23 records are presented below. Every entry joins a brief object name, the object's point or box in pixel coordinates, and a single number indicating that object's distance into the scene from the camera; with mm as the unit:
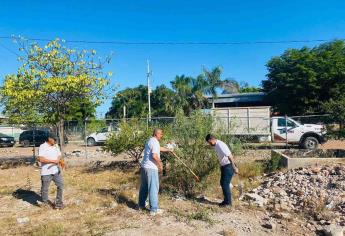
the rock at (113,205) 8660
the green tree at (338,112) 14445
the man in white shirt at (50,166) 8659
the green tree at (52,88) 14016
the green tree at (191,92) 45250
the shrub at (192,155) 9406
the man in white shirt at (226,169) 8336
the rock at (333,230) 6641
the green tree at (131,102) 49875
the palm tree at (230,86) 47650
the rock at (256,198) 8697
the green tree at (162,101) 45406
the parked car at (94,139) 27438
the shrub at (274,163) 12654
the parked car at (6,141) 31516
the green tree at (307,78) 35469
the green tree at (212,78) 46250
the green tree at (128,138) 13523
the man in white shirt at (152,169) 7867
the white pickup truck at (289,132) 19538
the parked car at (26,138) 30672
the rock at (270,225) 7121
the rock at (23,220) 7840
